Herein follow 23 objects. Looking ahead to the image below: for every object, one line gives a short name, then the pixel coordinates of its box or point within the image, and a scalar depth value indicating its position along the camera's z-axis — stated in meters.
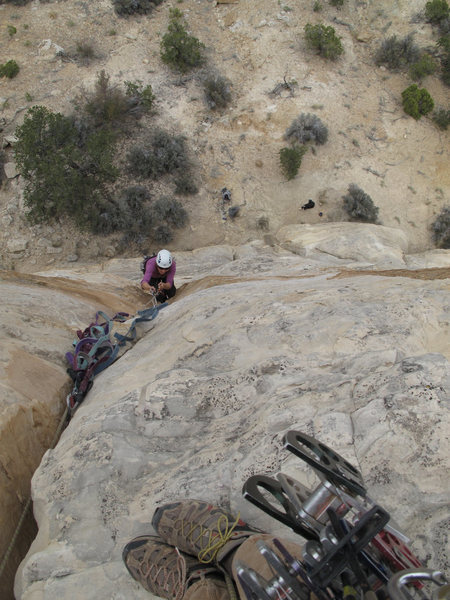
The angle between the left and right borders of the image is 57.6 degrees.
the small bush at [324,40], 15.64
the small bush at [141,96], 14.36
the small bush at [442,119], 14.82
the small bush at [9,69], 14.89
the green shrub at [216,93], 14.89
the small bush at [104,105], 13.95
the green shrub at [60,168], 11.58
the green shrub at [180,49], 15.21
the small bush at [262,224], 13.48
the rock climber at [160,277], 7.44
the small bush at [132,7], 16.66
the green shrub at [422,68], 15.60
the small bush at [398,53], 16.08
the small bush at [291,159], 13.55
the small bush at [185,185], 13.52
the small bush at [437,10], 16.27
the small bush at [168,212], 12.87
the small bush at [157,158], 13.48
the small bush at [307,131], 14.24
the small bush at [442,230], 13.00
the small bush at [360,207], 13.15
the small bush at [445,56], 15.72
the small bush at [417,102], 14.86
